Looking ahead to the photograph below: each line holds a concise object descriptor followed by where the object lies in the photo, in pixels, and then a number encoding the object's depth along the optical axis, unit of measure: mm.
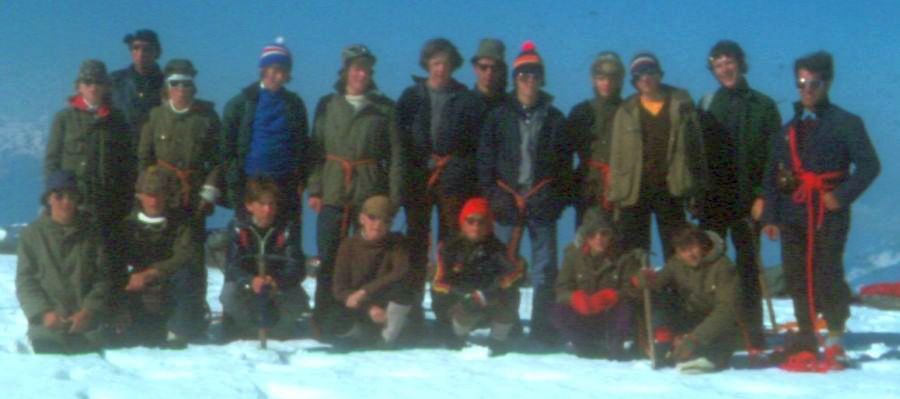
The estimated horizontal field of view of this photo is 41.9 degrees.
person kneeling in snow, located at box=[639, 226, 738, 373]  7793
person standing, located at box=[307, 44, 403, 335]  8648
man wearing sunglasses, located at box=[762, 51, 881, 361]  7672
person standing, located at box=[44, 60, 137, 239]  8680
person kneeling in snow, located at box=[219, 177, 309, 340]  8500
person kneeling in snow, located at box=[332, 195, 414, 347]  8484
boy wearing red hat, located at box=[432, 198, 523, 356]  8430
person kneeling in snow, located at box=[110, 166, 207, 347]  8516
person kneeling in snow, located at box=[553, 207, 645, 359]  8258
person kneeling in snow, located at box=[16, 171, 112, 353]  8062
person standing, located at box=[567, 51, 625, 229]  8633
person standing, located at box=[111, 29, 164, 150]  9594
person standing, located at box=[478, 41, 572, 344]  8586
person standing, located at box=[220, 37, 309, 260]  8711
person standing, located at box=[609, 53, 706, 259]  8305
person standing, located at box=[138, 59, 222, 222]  8773
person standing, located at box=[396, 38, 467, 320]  8734
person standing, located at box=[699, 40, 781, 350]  8586
